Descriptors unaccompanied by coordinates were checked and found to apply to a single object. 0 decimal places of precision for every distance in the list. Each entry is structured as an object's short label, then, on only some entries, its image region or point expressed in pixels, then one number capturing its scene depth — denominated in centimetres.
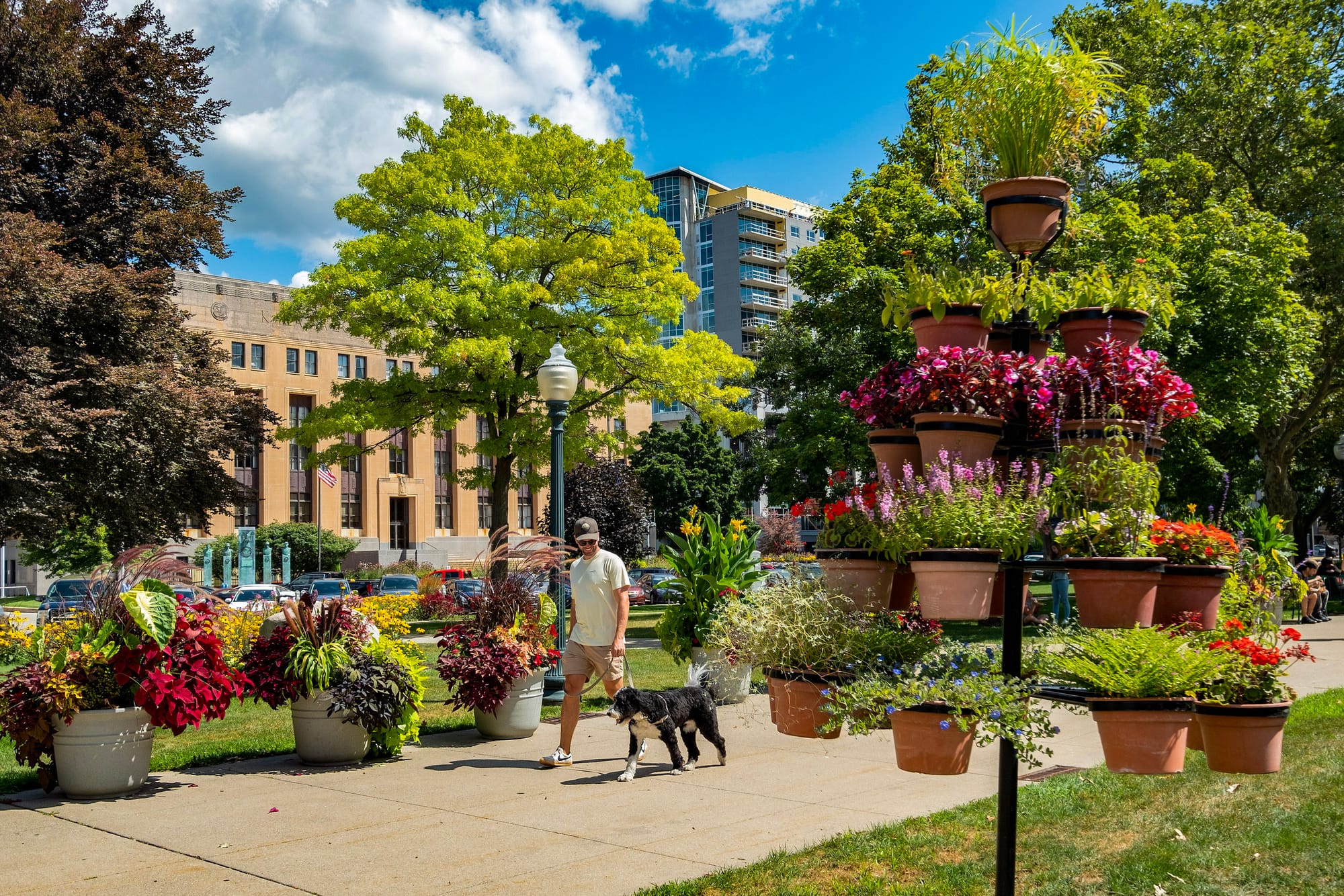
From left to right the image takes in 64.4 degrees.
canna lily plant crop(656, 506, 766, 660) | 1191
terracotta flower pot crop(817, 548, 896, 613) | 425
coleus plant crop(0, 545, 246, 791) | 766
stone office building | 6078
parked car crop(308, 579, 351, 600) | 3656
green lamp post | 1229
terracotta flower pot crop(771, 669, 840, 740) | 423
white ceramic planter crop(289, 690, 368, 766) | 894
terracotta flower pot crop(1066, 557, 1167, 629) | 364
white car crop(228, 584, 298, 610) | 3285
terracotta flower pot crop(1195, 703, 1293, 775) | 370
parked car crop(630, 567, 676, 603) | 4090
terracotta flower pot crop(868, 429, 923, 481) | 430
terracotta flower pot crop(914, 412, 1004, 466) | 397
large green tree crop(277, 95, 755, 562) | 2133
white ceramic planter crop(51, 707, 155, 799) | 768
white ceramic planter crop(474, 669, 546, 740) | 1028
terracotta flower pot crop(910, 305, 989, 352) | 428
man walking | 890
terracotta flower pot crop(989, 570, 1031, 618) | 411
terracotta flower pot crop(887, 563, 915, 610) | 450
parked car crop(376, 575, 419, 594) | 3891
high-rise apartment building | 9275
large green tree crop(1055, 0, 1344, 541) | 2758
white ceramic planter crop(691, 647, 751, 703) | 1177
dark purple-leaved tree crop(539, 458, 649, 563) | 5150
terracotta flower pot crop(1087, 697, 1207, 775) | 352
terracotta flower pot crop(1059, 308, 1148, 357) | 419
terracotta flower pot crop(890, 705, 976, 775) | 389
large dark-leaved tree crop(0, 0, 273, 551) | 2109
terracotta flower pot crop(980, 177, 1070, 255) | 435
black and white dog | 825
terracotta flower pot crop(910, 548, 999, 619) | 377
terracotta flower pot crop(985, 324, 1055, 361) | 455
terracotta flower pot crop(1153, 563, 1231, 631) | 388
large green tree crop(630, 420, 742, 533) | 6097
